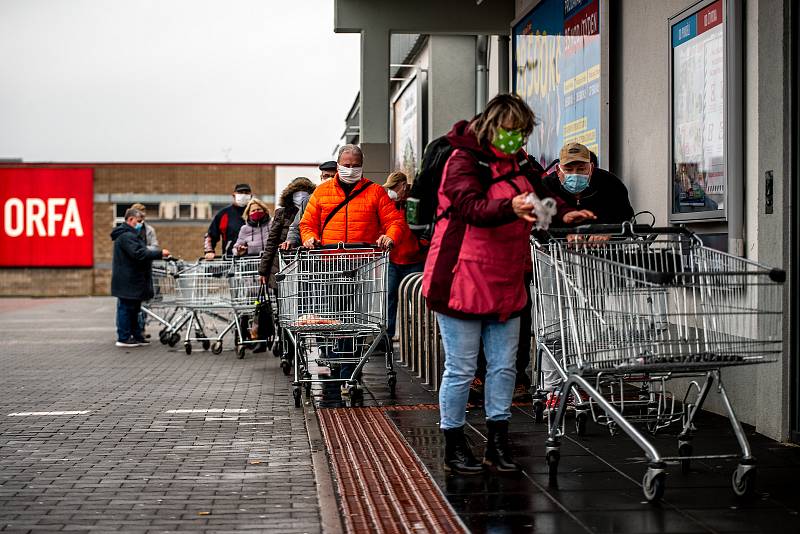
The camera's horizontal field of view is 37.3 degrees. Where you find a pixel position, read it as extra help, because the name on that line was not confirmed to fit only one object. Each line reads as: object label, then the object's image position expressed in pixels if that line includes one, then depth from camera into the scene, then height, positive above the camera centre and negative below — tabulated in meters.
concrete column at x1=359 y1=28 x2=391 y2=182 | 15.74 +1.84
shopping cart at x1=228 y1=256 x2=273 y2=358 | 14.12 -0.69
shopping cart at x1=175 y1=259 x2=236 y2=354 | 14.68 -0.66
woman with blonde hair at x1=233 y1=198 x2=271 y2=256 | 14.85 +0.12
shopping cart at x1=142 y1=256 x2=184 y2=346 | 15.72 -0.70
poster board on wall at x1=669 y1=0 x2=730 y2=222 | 7.94 +0.85
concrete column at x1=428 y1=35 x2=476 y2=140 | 19.55 +2.51
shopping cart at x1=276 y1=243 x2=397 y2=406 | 9.33 -0.49
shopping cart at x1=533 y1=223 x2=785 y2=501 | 5.39 -0.40
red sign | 47.84 +0.99
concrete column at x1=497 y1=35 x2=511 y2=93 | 16.67 +2.45
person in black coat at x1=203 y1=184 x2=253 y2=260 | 16.19 +0.26
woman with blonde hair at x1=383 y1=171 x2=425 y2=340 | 12.22 -0.27
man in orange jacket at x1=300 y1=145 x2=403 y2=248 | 9.84 +0.23
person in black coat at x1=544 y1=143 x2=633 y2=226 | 7.98 +0.33
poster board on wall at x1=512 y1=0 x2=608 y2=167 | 10.21 +1.57
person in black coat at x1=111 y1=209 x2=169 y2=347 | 16.47 -0.53
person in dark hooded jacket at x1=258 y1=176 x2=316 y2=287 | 12.53 +0.26
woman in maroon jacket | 6.02 -0.17
